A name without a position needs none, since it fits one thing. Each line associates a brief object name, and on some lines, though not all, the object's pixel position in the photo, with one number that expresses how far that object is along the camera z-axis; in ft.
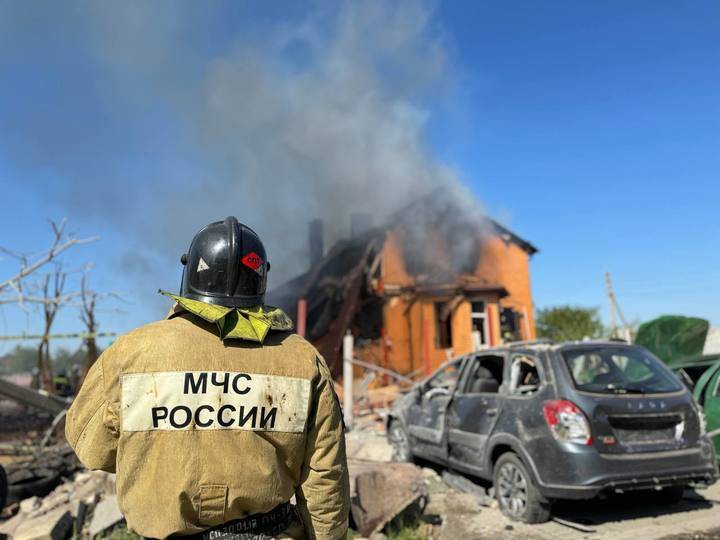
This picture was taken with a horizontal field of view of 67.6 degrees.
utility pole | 55.31
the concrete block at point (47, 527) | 13.57
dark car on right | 14.15
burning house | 62.85
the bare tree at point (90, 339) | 33.88
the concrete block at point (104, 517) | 14.37
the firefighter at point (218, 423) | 5.32
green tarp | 32.40
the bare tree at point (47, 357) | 34.56
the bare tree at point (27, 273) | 23.98
